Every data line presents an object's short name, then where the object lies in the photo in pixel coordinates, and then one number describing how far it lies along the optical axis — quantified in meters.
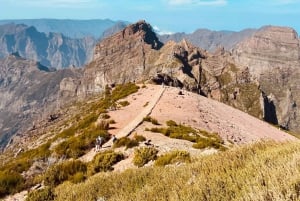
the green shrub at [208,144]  25.68
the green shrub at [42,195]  15.07
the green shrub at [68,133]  40.97
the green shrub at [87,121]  42.30
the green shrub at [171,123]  35.75
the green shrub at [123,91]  55.12
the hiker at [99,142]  29.44
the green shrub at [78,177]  19.75
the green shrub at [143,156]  21.64
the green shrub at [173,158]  18.11
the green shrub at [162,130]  31.65
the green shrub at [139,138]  29.05
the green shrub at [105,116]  40.53
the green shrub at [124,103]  47.74
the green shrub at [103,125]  36.31
